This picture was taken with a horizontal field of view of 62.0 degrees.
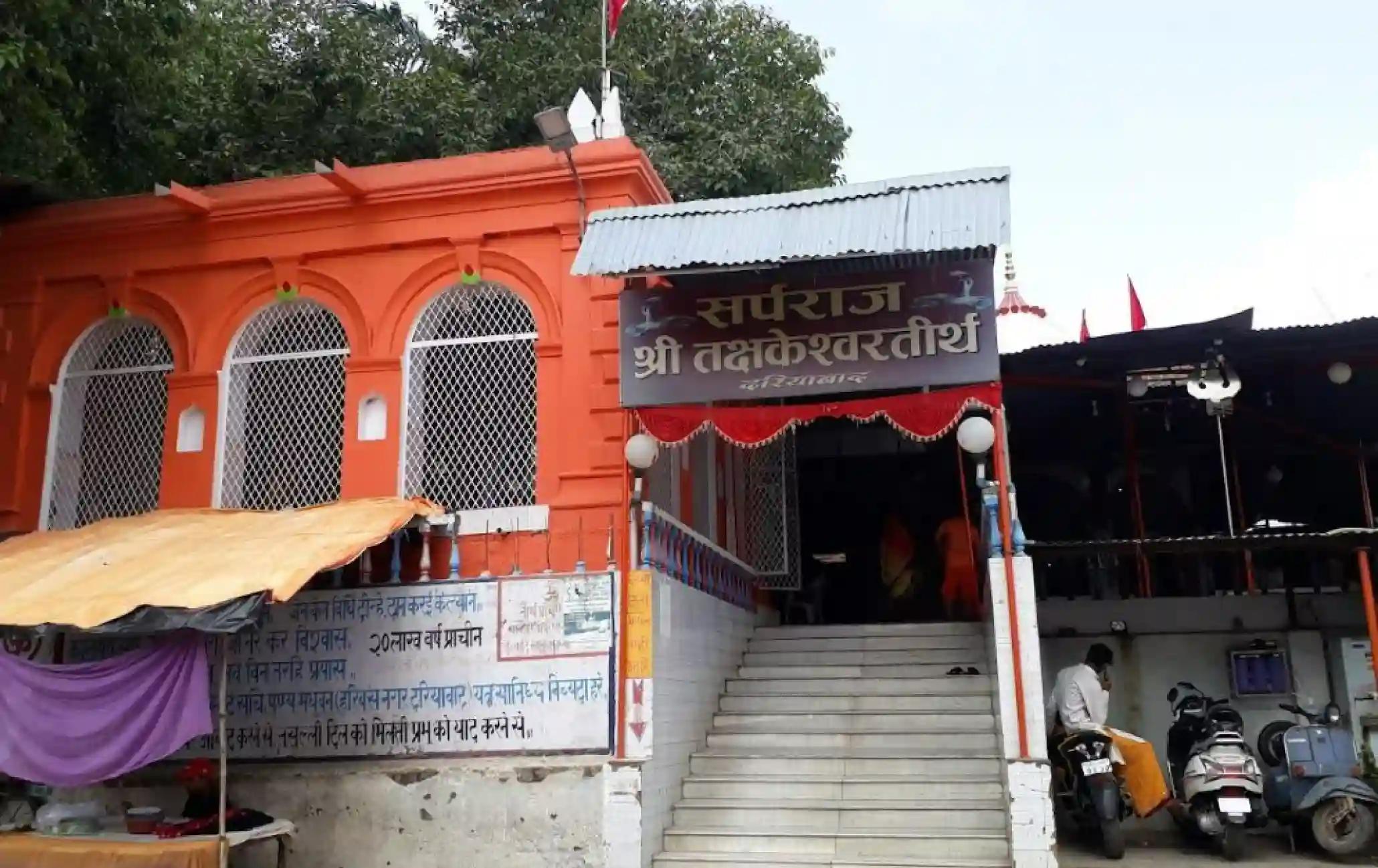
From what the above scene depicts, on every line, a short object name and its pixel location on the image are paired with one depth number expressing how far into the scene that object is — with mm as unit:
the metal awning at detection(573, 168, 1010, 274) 7043
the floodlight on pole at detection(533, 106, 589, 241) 7590
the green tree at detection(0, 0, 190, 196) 8945
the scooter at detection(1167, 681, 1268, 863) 7590
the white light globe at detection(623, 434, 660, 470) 7707
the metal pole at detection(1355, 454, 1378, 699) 7910
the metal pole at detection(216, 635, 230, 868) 6617
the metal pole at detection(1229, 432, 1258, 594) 10344
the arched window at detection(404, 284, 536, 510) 8711
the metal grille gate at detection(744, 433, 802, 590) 11469
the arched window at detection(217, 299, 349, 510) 9258
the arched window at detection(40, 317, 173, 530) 9625
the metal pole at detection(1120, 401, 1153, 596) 10969
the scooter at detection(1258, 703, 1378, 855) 7684
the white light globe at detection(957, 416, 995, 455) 7504
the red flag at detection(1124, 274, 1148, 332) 12398
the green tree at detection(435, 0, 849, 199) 15461
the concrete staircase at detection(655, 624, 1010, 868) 7410
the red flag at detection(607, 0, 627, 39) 10023
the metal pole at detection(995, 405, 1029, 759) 7066
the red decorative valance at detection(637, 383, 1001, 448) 7438
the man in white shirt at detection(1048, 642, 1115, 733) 8258
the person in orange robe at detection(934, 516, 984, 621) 10922
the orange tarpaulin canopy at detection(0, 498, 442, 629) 6648
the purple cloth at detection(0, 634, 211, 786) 6945
